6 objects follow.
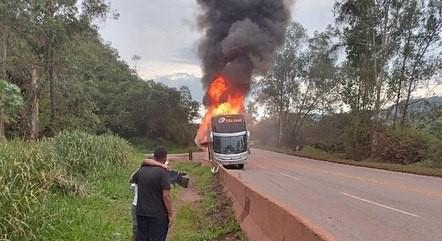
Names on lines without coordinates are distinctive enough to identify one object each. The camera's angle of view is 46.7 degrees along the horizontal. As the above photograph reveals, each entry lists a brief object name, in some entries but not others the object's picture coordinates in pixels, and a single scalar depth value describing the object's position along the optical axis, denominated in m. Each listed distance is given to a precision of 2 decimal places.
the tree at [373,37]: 34.34
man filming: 6.97
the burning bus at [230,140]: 29.11
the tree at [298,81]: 56.59
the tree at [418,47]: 34.47
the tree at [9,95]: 10.50
